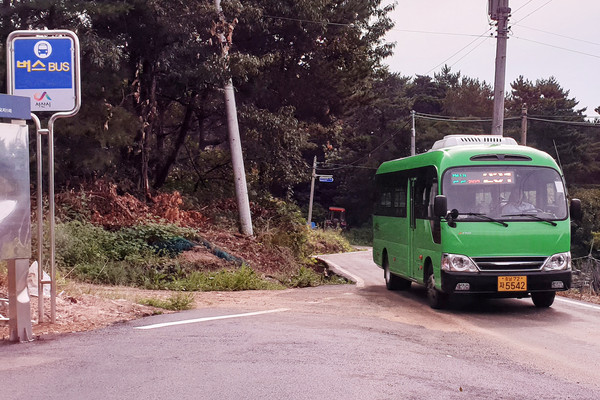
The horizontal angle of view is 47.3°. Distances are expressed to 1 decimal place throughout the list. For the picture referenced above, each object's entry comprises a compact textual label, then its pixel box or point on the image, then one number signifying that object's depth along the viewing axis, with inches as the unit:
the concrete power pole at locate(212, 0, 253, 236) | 818.8
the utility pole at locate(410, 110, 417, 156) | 1697.2
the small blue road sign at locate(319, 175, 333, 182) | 1680.4
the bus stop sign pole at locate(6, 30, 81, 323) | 315.6
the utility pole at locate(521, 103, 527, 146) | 1294.3
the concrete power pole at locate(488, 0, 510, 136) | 842.2
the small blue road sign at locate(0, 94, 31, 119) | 279.9
